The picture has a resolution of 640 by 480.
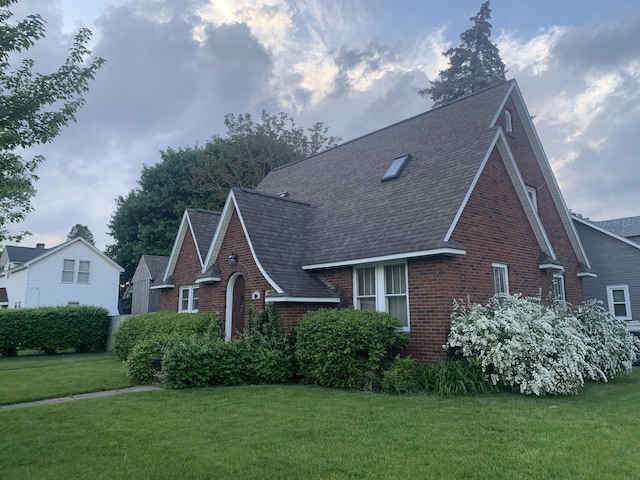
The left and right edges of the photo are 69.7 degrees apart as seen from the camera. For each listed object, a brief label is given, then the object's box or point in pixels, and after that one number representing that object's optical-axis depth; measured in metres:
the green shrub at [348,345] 9.98
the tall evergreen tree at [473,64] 38.59
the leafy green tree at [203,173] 34.62
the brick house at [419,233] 11.24
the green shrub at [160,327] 14.20
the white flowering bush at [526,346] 9.08
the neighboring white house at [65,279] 30.62
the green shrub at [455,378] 9.28
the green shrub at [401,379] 9.31
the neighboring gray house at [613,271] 20.22
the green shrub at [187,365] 10.03
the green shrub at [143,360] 11.15
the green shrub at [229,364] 10.59
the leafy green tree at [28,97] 6.99
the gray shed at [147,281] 32.00
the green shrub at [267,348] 10.98
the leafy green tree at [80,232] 81.56
